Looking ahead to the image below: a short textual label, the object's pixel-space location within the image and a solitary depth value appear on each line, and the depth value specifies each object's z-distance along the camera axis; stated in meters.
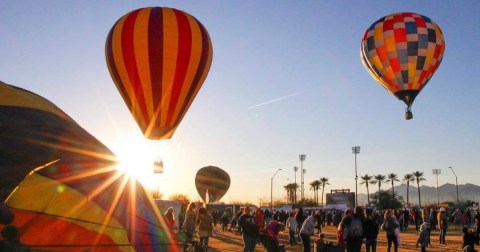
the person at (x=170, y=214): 13.30
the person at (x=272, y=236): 10.43
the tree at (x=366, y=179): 103.25
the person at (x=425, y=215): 19.80
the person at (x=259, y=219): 11.80
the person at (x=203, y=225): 11.99
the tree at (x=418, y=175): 106.12
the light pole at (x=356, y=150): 79.07
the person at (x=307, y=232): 12.66
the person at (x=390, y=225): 12.96
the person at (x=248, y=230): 11.20
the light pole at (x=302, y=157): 86.76
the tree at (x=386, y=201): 77.50
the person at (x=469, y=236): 11.57
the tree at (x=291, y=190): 101.20
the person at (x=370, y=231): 12.25
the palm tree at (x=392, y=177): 106.94
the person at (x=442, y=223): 19.23
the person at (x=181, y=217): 17.88
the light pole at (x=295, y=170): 91.69
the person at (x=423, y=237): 14.62
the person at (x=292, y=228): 17.72
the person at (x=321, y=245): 10.51
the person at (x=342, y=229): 11.11
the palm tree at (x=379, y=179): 102.44
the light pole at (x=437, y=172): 101.97
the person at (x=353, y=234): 11.03
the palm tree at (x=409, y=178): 108.62
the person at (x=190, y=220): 12.24
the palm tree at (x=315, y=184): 106.50
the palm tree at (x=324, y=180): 108.19
